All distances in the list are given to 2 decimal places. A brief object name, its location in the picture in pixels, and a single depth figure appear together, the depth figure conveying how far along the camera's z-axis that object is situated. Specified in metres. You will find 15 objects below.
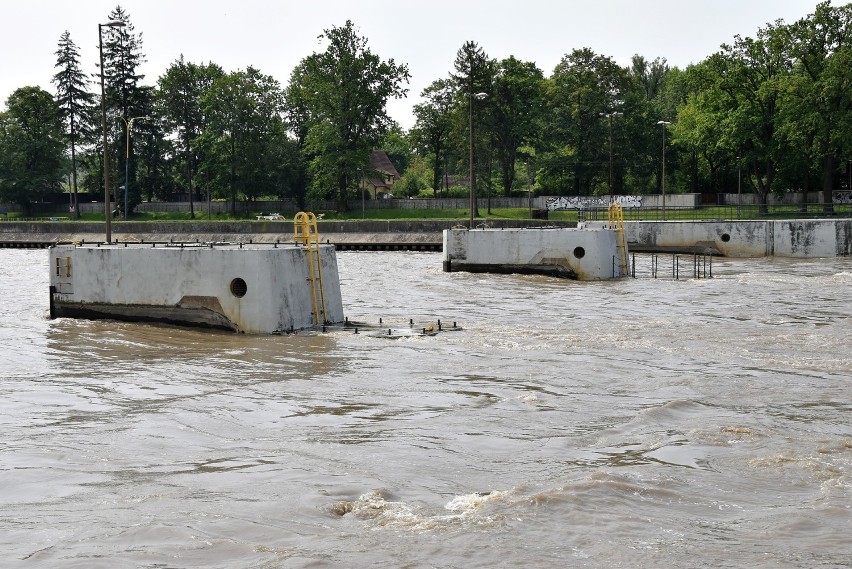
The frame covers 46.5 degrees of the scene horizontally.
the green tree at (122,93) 100.31
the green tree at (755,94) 72.19
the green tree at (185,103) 99.44
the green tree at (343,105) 85.81
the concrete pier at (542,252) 34.59
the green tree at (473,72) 85.88
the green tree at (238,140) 90.06
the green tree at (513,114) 86.00
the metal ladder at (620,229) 36.09
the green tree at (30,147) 98.25
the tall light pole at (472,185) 48.94
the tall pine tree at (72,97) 107.38
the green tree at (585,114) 85.44
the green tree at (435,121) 94.62
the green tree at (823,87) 67.00
